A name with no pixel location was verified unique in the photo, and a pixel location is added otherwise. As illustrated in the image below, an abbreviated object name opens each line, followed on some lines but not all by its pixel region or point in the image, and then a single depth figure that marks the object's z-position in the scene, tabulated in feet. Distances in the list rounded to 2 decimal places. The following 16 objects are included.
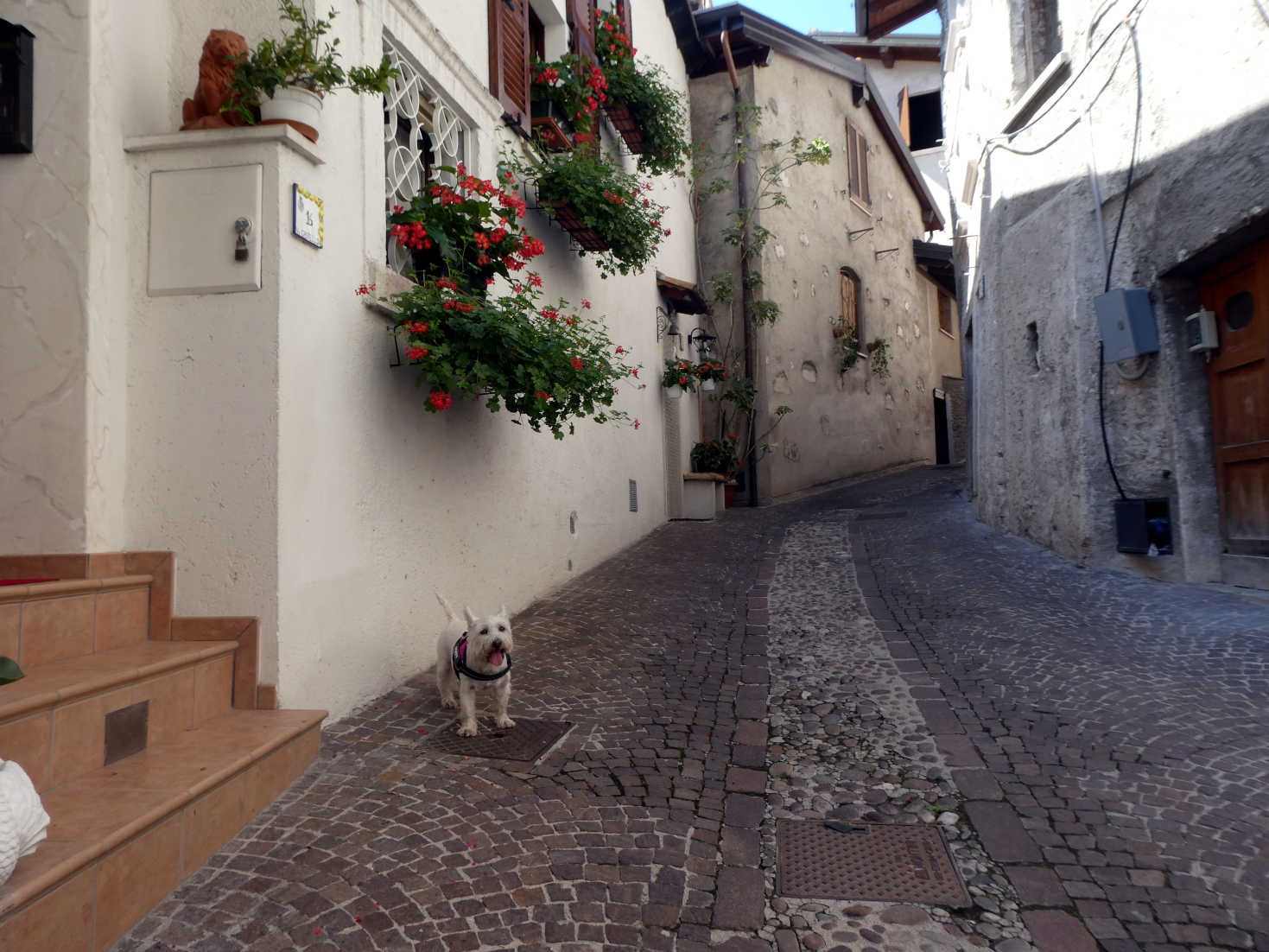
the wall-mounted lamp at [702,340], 43.44
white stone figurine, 6.73
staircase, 7.59
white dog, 13.21
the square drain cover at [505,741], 12.62
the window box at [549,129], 24.56
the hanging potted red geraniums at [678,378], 38.55
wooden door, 18.69
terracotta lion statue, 12.77
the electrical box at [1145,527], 21.03
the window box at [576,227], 24.13
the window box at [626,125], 30.94
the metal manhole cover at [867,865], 9.23
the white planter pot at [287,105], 12.77
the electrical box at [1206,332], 20.06
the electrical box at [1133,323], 21.26
